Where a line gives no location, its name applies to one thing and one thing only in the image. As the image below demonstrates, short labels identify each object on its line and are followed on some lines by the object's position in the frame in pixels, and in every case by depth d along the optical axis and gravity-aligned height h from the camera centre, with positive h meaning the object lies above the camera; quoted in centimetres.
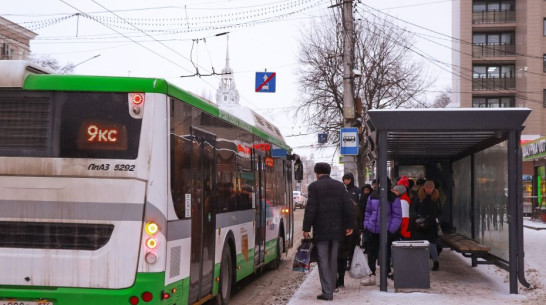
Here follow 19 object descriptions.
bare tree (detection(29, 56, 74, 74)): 4444 +815
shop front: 2973 +93
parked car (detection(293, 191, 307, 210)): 5662 -84
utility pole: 1733 +300
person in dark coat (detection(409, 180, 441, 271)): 1252 -46
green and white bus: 638 -3
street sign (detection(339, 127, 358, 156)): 1595 +116
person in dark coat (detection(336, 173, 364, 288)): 1038 -91
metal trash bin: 1032 -111
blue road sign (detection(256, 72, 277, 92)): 2289 +363
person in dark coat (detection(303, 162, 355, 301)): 963 -41
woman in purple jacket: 1121 -51
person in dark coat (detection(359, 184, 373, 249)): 1455 -5
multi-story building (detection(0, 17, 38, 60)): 4997 +1078
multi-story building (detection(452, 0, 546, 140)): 5197 +1047
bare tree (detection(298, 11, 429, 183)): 3447 +583
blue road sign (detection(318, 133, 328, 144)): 2968 +226
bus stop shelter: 1023 +66
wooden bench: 1165 -95
